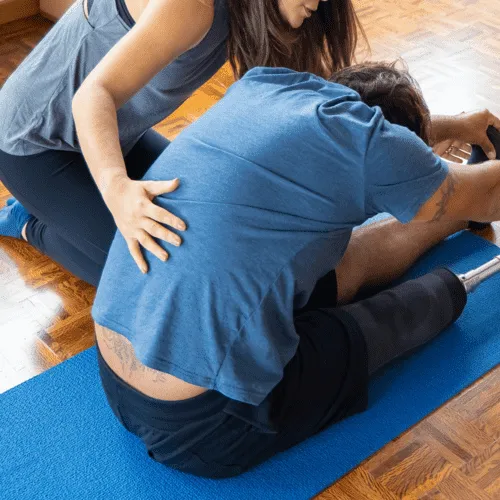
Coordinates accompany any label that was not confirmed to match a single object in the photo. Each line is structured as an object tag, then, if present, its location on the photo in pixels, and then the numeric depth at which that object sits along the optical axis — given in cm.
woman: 216
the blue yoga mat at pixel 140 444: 234
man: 202
